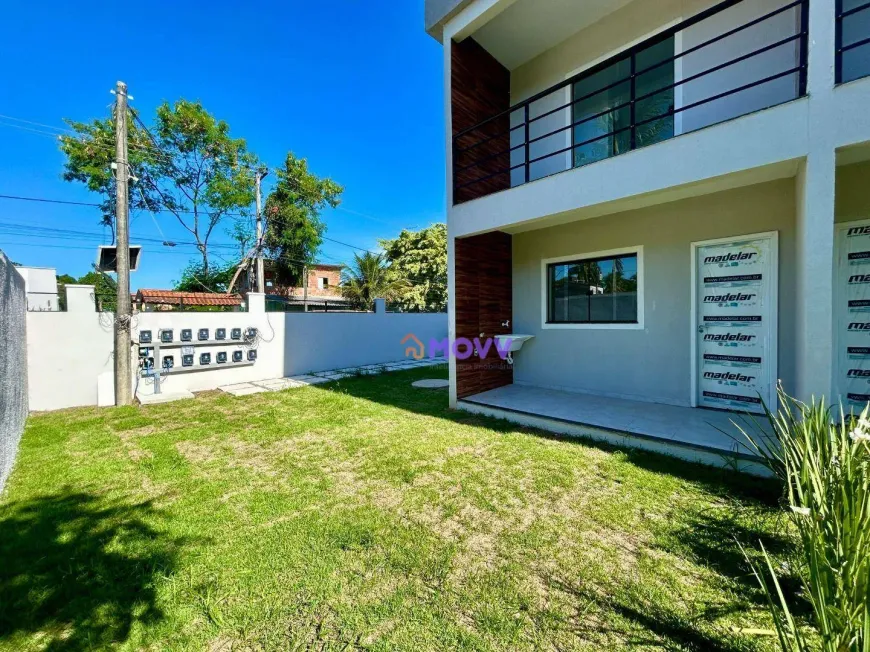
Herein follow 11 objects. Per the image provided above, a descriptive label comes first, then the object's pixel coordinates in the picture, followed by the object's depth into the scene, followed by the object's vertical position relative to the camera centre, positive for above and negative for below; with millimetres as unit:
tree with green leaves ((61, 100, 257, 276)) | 14336 +6953
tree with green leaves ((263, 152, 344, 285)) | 18875 +5677
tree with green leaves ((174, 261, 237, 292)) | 18141 +2223
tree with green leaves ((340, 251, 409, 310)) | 18875 +2072
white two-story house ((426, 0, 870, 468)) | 3066 +1363
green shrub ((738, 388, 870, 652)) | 1121 -879
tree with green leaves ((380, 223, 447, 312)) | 22141 +3192
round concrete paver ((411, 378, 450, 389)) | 7855 -1567
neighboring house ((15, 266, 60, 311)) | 6734 +644
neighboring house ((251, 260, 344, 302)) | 20203 +2534
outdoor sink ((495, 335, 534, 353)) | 6141 -433
